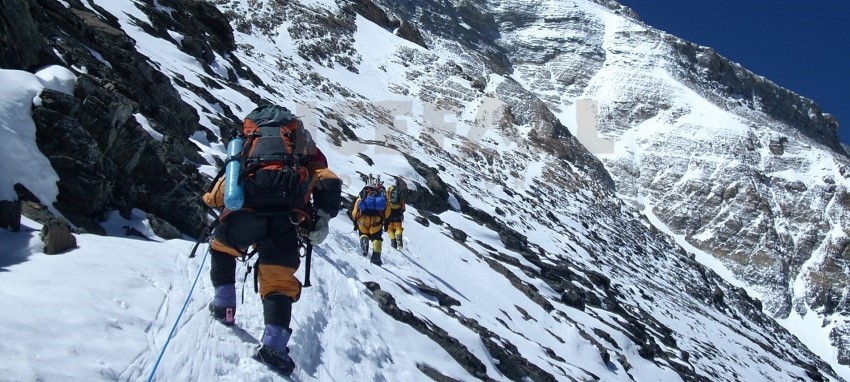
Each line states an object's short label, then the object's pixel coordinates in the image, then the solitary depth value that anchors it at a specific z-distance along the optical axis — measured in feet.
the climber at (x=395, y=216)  41.73
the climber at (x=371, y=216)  36.35
